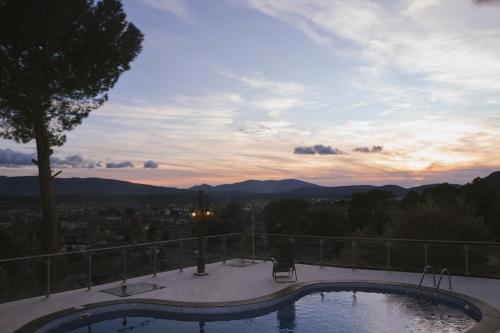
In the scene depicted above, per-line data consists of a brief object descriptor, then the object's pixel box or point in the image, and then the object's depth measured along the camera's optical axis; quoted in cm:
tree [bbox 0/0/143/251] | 974
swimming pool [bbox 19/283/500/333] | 674
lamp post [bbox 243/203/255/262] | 1229
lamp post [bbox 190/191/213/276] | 1038
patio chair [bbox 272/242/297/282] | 971
